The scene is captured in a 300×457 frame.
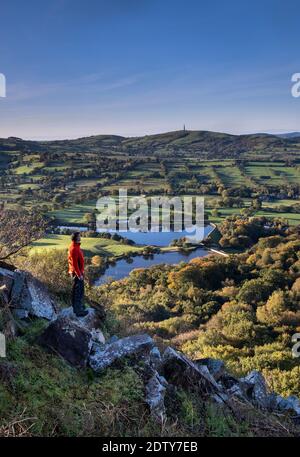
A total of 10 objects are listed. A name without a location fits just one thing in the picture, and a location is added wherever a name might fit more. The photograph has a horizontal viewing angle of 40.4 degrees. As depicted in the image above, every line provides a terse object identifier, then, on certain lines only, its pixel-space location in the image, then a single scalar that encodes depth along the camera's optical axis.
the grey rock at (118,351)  7.02
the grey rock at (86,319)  8.30
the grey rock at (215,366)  8.58
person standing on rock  8.58
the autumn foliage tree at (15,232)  13.19
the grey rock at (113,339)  9.31
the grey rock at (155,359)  7.38
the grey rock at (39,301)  8.76
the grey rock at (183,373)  7.07
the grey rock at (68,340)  7.00
